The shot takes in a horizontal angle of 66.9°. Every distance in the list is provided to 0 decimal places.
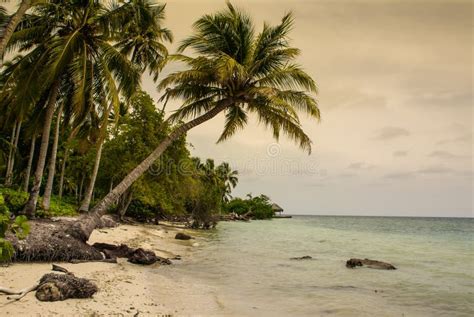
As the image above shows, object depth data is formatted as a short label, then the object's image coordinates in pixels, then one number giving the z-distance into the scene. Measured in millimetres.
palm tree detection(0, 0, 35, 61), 8500
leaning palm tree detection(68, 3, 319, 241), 12039
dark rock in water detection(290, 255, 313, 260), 16812
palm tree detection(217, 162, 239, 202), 69188
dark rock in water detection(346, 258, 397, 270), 14812
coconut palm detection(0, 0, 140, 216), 10938
